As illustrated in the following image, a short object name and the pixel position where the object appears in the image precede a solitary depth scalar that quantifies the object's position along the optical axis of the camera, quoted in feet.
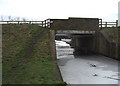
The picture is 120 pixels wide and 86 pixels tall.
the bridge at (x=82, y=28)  85.05
